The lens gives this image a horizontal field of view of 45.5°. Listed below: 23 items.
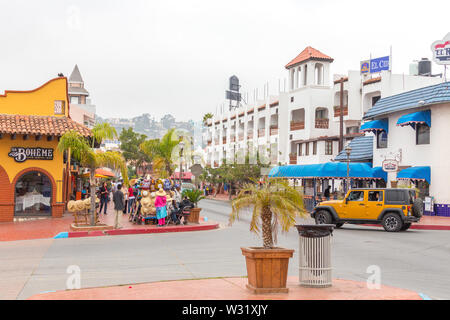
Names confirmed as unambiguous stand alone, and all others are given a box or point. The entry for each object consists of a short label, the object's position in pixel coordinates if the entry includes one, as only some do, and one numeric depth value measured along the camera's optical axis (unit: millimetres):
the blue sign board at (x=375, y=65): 45094
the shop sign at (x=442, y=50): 34594
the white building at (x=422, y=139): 31438
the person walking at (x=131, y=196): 29881
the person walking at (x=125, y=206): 32344
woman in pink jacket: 22362
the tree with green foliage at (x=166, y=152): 41906
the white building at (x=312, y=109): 46781
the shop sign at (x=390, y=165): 29109
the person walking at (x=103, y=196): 31828
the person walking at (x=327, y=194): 38444
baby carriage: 23469
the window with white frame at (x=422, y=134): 32659
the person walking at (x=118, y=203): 21031
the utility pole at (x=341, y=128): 43969
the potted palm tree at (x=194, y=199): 23969
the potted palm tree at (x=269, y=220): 8680
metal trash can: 9234
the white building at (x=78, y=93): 92238
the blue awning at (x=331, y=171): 33531
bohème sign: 25906
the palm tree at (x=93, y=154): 20562
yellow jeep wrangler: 22172
